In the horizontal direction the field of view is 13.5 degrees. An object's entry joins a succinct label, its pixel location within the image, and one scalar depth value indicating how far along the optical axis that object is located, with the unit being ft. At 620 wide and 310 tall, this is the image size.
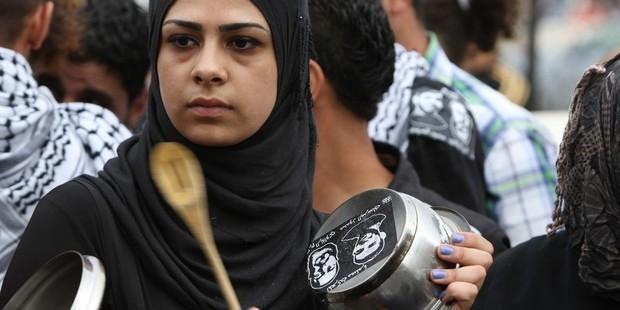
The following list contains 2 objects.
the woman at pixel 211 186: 16.38
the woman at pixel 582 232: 16.42
